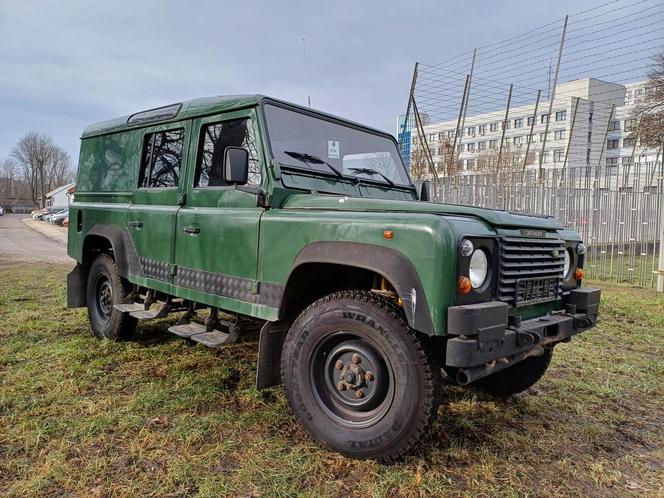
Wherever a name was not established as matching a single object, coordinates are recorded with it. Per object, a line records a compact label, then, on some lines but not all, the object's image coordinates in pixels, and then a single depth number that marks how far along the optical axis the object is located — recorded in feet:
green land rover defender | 8.09
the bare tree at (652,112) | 49.96
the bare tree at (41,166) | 282.36
